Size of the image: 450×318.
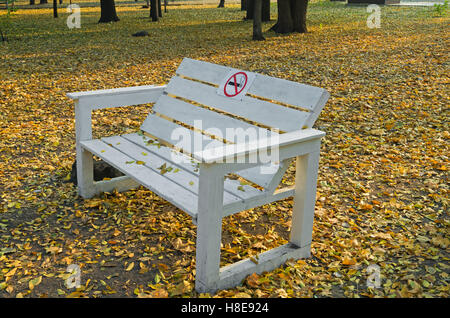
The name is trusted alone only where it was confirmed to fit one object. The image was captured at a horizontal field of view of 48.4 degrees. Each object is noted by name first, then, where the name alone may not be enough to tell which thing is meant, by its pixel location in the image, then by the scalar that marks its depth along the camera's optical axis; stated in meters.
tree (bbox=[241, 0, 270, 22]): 18.02
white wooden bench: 2.81
